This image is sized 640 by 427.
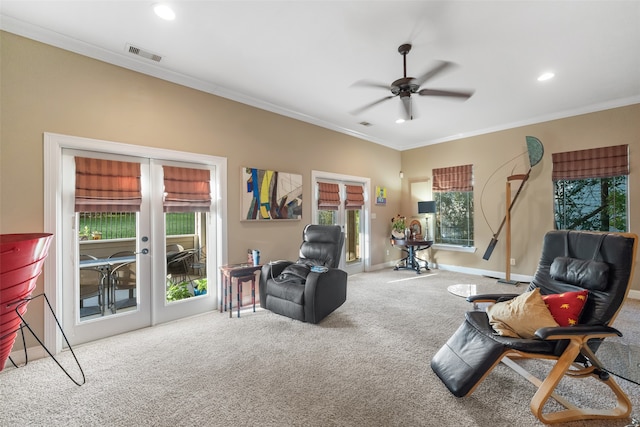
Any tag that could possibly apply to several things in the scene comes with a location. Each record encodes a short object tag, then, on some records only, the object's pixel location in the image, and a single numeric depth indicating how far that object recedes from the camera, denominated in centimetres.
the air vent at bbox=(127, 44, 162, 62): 272
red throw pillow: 187
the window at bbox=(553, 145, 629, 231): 415
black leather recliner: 311
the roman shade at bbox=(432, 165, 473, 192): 565
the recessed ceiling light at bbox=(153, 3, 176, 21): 219
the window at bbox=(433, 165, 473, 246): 571
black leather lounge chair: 166
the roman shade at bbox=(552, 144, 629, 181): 409
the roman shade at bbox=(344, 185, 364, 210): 554
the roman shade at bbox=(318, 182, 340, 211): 502
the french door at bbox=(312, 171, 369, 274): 509
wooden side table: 333
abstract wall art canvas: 387
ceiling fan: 264
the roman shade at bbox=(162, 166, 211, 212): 320
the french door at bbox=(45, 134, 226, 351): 262
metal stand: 155
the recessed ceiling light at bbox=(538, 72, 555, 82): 328
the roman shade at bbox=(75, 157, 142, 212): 267
